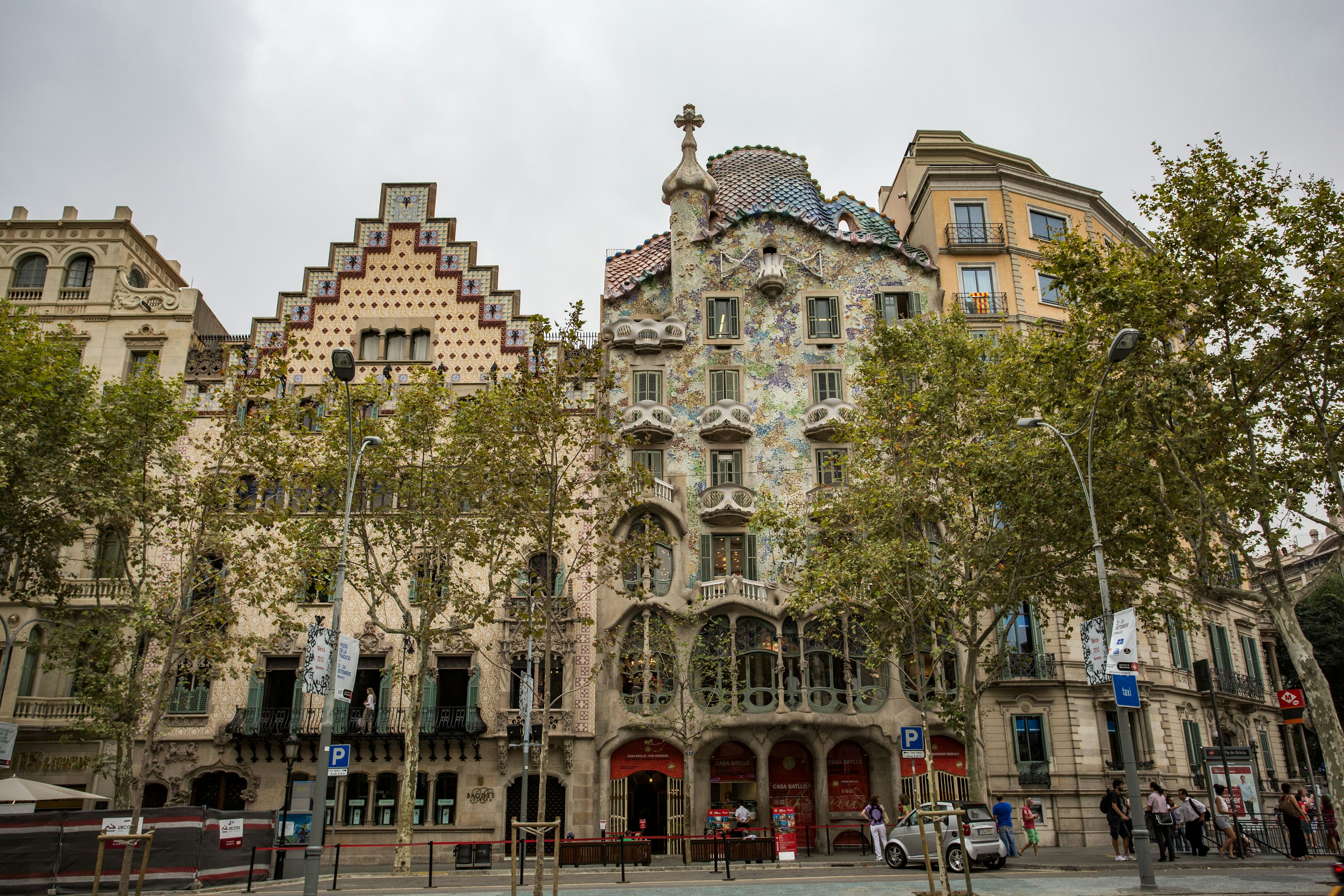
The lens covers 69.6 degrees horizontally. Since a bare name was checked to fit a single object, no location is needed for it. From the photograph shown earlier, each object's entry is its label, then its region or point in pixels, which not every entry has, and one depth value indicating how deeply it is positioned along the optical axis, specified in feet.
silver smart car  75.92
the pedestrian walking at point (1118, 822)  80.74
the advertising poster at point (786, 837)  84.53
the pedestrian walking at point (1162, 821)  79.15
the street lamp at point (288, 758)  75.25
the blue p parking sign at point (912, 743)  66.13
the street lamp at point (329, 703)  51.21
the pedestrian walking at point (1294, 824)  76.48
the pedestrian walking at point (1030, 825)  92.48
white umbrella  71.00
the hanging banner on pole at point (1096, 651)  62.44
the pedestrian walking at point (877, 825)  85.05
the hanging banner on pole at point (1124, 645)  59.72
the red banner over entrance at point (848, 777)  109.40
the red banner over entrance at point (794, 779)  109.50
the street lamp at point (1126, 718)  56.39
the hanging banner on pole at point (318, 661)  55.88
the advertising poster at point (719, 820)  98.27
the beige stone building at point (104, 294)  118.62
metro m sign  90.89
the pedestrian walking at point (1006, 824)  85.81
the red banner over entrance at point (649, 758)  106.73
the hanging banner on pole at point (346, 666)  57.62
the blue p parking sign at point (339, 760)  65.21
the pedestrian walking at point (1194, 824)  82.58
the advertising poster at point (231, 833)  68.74
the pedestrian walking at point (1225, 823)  79.00
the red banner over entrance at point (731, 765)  110.32
